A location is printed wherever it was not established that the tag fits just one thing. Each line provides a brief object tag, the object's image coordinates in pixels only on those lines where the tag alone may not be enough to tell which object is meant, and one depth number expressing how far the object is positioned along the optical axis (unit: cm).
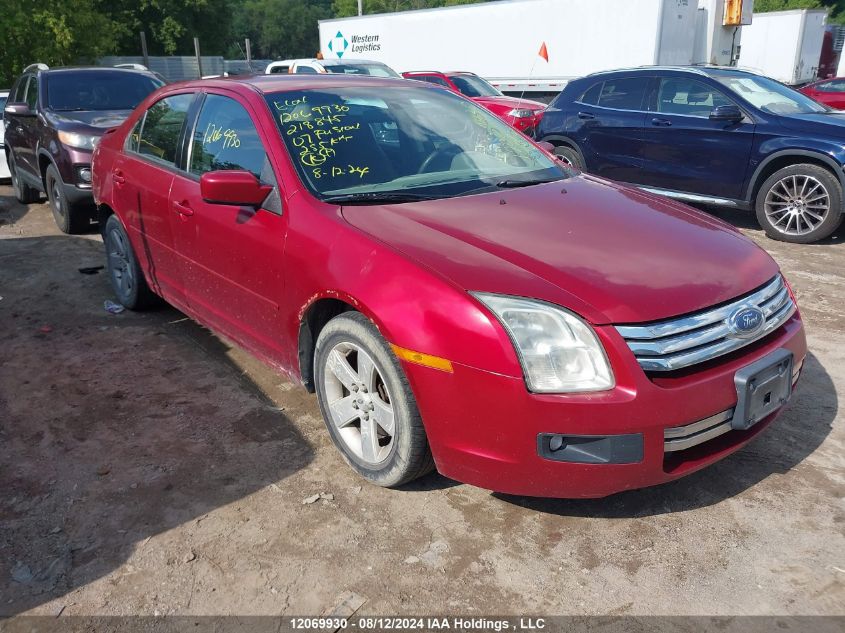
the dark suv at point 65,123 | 733
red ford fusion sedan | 253
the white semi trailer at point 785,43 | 2147
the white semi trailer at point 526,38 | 1497
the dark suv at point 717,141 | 709
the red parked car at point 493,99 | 1236
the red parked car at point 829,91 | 1650
